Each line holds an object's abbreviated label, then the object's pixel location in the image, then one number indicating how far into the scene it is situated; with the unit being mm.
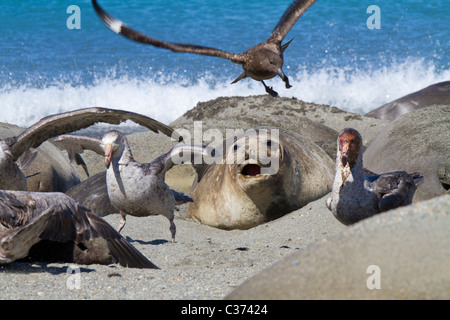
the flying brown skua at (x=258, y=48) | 7109
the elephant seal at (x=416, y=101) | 11086
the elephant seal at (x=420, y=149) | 6434
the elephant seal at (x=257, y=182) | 6789
